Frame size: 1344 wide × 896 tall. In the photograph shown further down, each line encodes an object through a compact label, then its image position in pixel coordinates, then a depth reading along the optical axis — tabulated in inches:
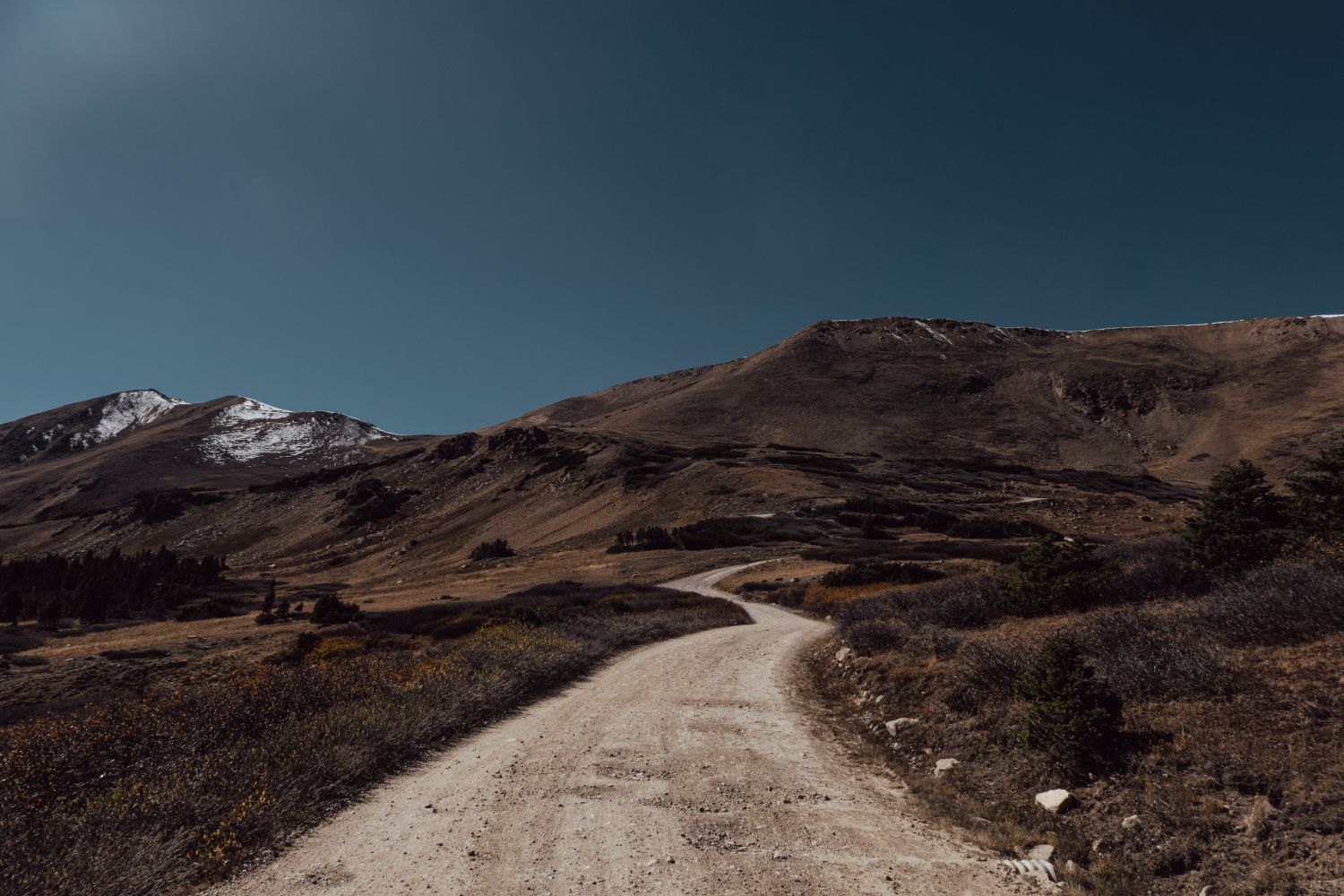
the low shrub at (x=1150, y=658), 335.3
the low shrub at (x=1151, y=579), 547.2
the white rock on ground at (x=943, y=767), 374.6
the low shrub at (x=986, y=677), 418.6
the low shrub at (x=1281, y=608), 346.9
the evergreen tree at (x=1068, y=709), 315.0
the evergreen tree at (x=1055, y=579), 574.6
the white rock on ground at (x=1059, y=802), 299.3
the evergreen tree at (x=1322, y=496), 550.0
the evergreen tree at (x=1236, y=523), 532.4
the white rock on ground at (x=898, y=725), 453.5
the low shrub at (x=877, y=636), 652.7
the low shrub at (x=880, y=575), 1408.5
